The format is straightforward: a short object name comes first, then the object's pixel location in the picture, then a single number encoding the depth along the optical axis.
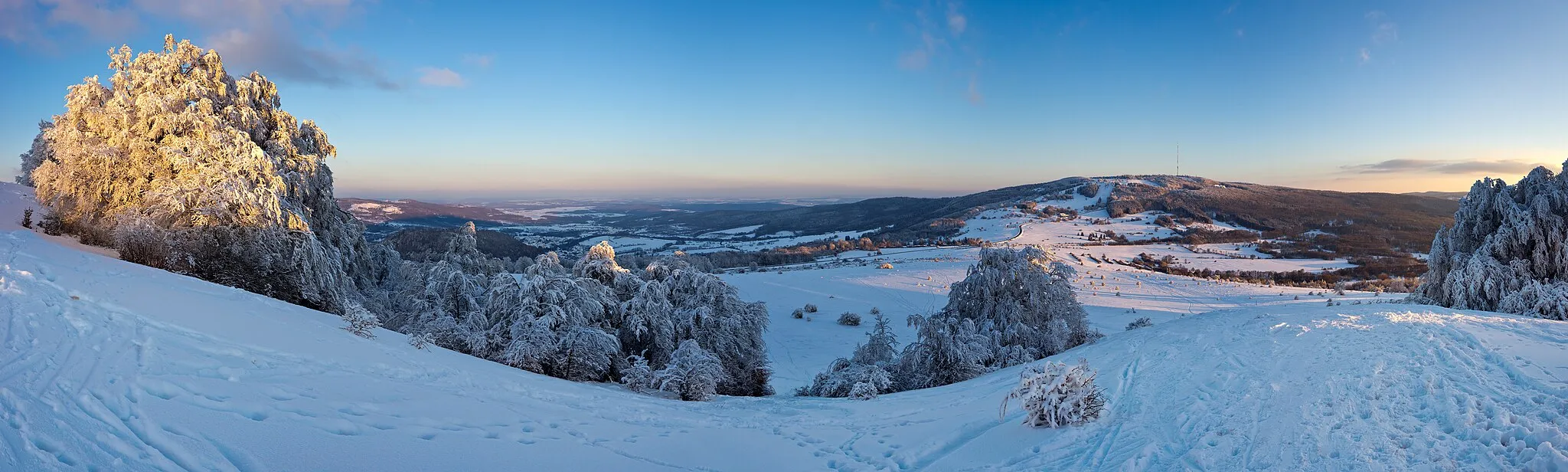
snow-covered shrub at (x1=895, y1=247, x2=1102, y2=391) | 12.78
